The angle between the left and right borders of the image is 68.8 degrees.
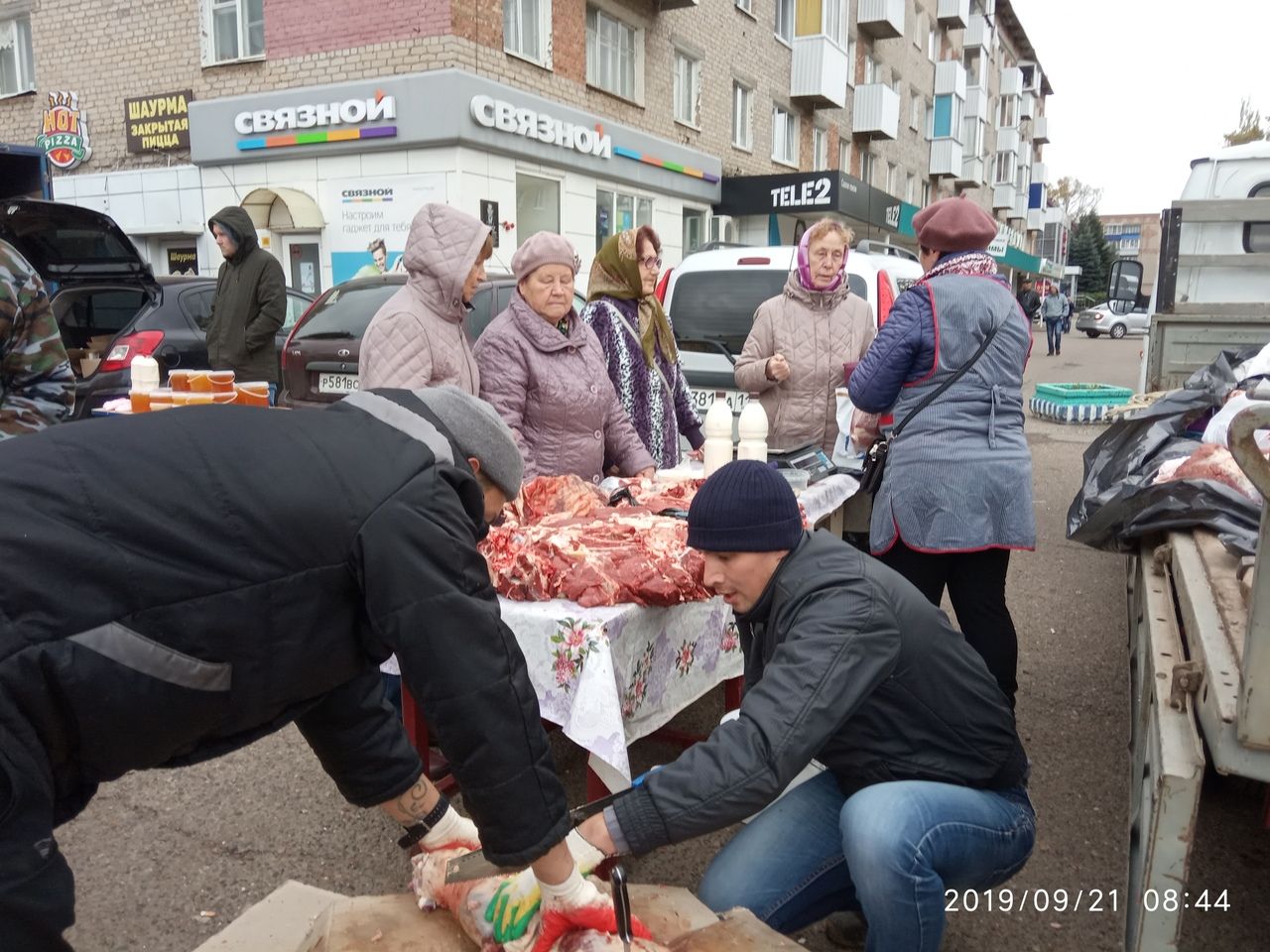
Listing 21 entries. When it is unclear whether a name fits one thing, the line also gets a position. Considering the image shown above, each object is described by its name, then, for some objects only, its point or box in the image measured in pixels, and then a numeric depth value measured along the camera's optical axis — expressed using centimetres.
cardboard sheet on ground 169
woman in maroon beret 311
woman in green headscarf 404
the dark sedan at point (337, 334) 668
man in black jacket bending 121
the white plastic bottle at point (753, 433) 341
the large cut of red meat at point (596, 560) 251
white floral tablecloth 239
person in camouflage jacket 300
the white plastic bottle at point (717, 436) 346
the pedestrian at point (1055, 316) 2372
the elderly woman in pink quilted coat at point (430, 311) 323
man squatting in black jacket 182
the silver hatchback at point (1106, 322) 3494
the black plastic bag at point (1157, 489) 288
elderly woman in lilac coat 341
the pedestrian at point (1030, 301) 2841
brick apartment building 1173
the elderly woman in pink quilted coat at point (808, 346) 457
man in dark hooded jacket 655
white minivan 578
